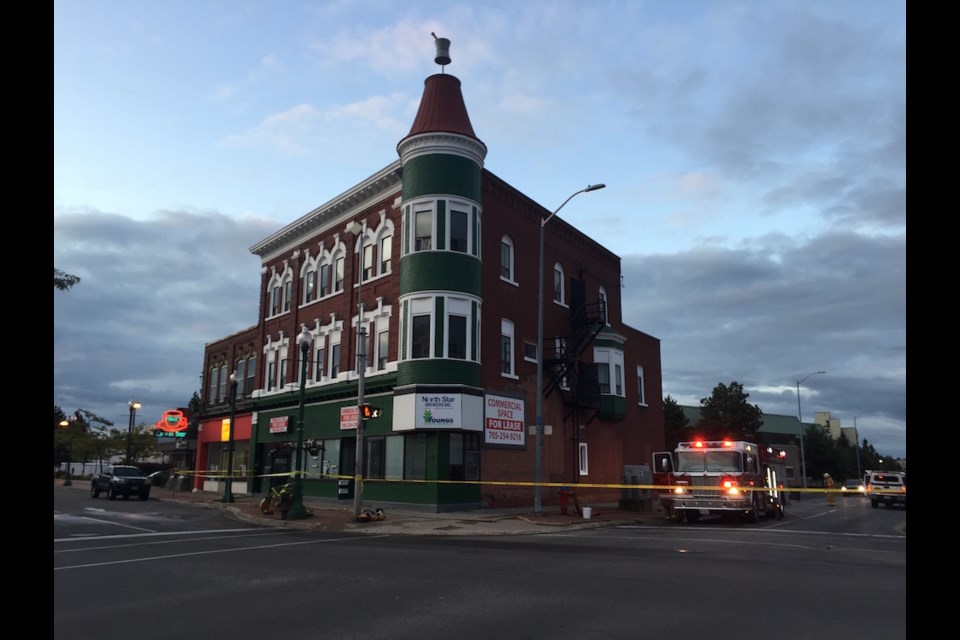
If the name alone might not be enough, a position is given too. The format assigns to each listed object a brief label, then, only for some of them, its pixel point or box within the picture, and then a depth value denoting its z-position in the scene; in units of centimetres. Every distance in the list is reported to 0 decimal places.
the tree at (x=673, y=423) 6359
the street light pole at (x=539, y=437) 2375
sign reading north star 2719
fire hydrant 2533
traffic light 2292
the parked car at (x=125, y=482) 3541
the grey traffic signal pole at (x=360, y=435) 2277
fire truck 2219
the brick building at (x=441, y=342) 2808
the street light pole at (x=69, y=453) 5677
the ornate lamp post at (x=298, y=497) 2283
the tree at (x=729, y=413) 6322
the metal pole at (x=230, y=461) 3173
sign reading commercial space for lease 2898
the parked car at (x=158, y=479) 5197
